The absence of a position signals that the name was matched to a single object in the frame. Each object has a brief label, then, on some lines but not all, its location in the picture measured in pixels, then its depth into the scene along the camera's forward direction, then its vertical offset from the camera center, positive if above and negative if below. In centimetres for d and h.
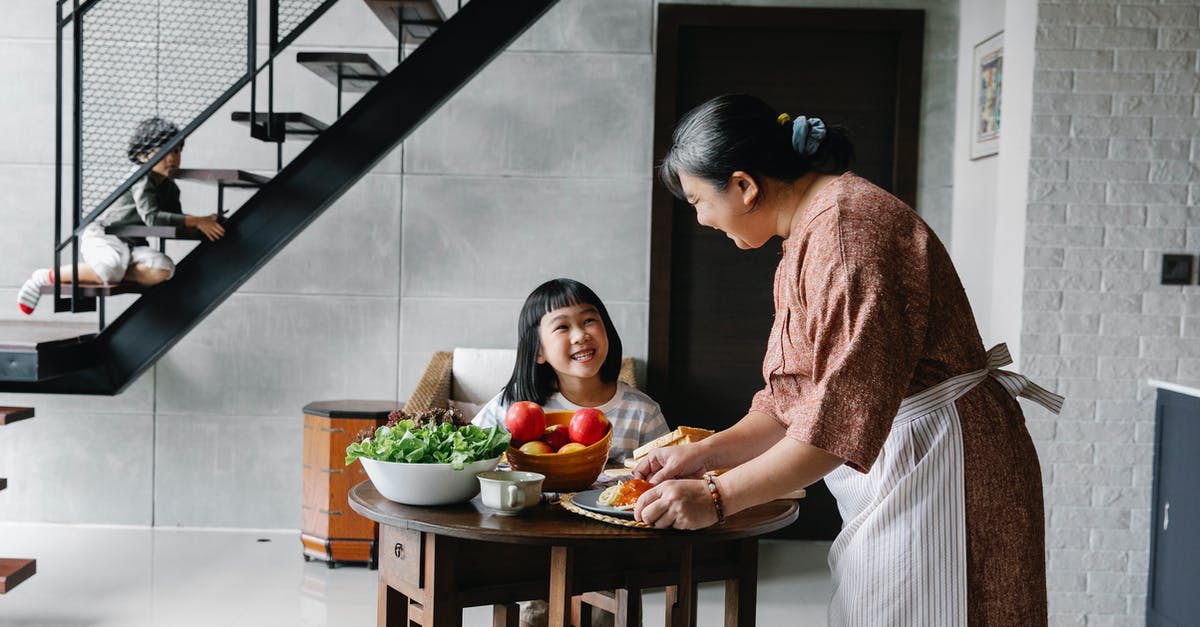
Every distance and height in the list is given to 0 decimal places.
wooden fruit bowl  210 -37
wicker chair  459 -44
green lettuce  200 -32
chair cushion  464 -44
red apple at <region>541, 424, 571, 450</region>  219 -33
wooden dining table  184 -53
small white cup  194 -39
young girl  298 -25
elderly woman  157 -17
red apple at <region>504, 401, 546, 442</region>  215 -29
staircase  397 +28
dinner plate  186 -40
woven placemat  184 -41
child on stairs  372 +11
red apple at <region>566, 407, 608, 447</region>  214 -30
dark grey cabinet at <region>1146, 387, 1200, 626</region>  353 -73
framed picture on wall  434 +77
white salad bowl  198 -38
